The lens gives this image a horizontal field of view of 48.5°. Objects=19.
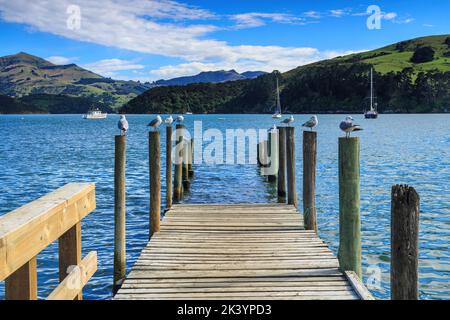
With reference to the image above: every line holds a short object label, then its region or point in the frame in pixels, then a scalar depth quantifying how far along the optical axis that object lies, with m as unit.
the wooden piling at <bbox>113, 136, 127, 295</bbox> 8.34
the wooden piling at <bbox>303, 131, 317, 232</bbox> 9.95
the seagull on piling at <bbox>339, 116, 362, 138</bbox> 10.66
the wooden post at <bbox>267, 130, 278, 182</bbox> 21.68
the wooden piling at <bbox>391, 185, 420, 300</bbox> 4.31
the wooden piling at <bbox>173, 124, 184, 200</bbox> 16.00
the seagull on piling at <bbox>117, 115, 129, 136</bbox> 13.02
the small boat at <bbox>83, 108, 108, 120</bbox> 173.62
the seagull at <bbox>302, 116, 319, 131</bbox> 15.88
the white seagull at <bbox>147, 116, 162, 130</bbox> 17.33
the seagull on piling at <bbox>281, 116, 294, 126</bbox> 20.97
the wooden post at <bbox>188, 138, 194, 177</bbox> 24.14
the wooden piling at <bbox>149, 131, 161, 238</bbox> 9.64
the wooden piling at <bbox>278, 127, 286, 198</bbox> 14.63
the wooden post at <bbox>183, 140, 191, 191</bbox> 21.02
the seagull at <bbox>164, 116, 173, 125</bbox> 23.91
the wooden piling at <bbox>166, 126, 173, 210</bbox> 13.16
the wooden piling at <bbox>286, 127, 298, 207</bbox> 12.59
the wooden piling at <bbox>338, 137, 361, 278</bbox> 7.18
